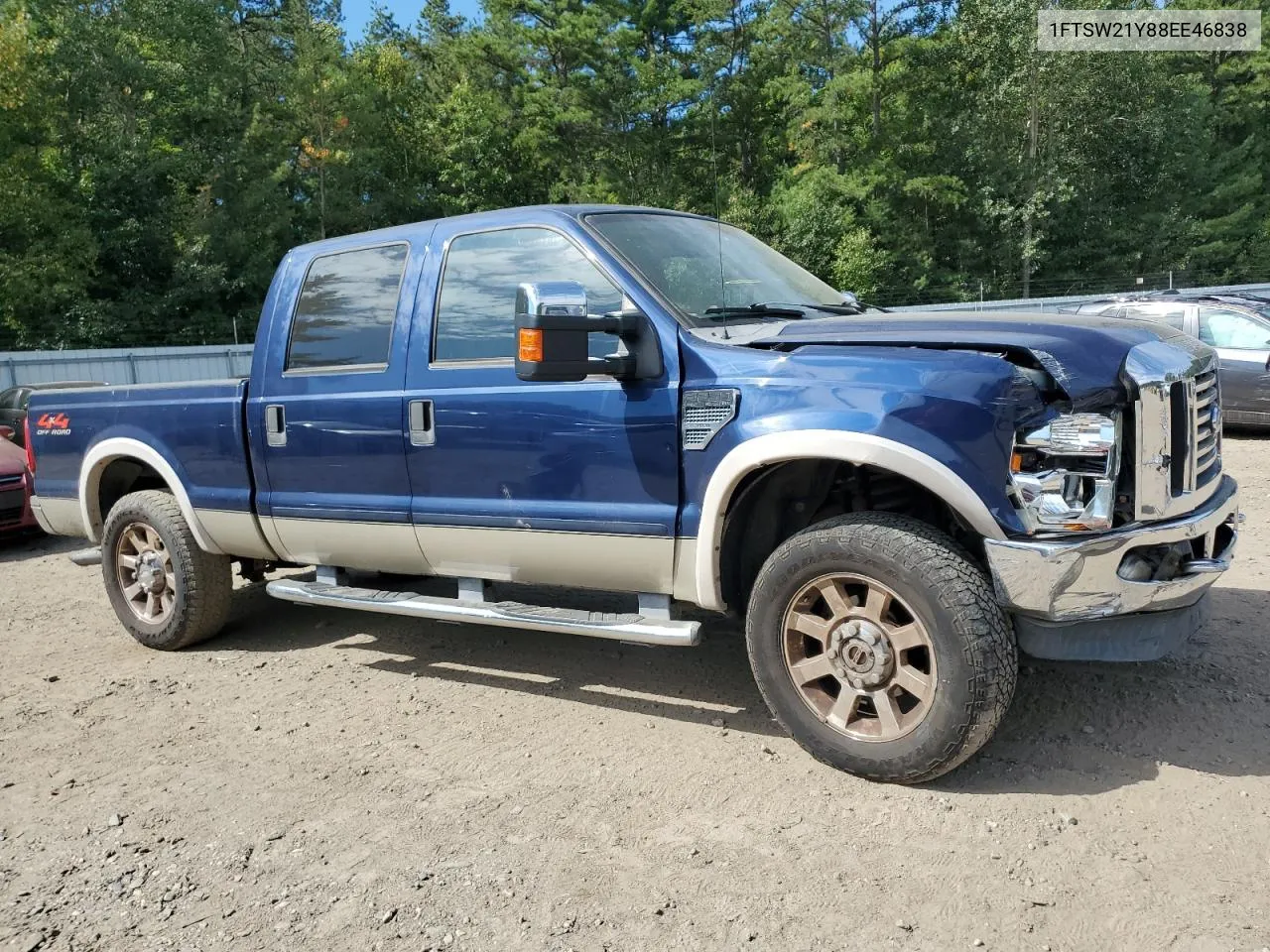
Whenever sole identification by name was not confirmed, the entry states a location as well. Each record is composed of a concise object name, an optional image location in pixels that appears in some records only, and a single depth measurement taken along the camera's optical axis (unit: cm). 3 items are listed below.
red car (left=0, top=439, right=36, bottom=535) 905
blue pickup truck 324
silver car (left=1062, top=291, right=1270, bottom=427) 1150
